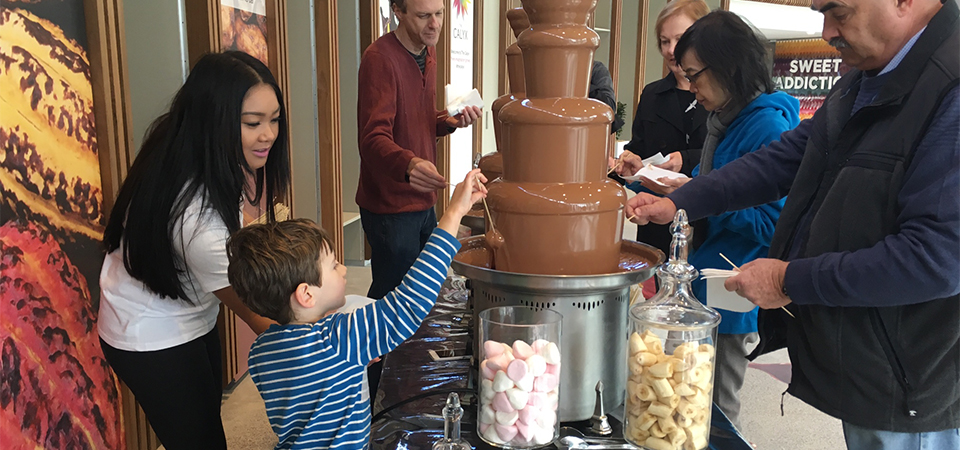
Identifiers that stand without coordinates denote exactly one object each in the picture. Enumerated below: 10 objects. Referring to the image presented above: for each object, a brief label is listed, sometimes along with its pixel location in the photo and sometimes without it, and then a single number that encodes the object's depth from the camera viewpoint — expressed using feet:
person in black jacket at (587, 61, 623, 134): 9.79
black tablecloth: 3.87
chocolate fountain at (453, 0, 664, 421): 3.81
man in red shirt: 7.77
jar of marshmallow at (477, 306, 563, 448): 3.30
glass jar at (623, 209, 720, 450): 3.34
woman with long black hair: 4.54
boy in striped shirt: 3.77
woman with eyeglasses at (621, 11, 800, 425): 5.98
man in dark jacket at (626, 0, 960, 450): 3.47
